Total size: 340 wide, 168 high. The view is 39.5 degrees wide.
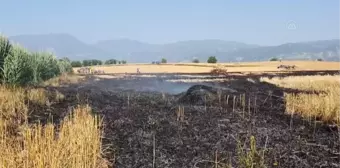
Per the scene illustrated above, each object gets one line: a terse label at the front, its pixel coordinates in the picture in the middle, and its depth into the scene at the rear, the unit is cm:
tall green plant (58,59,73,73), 5184
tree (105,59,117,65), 11838
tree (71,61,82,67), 10444
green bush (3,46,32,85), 2453
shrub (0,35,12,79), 2580
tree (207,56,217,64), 10733
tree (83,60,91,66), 11406
